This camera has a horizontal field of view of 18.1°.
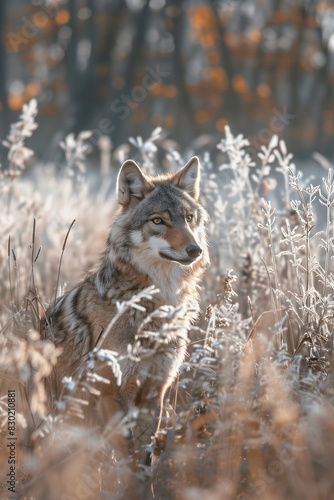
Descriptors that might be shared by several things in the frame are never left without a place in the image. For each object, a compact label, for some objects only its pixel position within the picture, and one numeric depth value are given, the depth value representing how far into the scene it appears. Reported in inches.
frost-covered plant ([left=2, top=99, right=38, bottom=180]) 352.8
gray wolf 263.6
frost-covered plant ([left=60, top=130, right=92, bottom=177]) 425.0
